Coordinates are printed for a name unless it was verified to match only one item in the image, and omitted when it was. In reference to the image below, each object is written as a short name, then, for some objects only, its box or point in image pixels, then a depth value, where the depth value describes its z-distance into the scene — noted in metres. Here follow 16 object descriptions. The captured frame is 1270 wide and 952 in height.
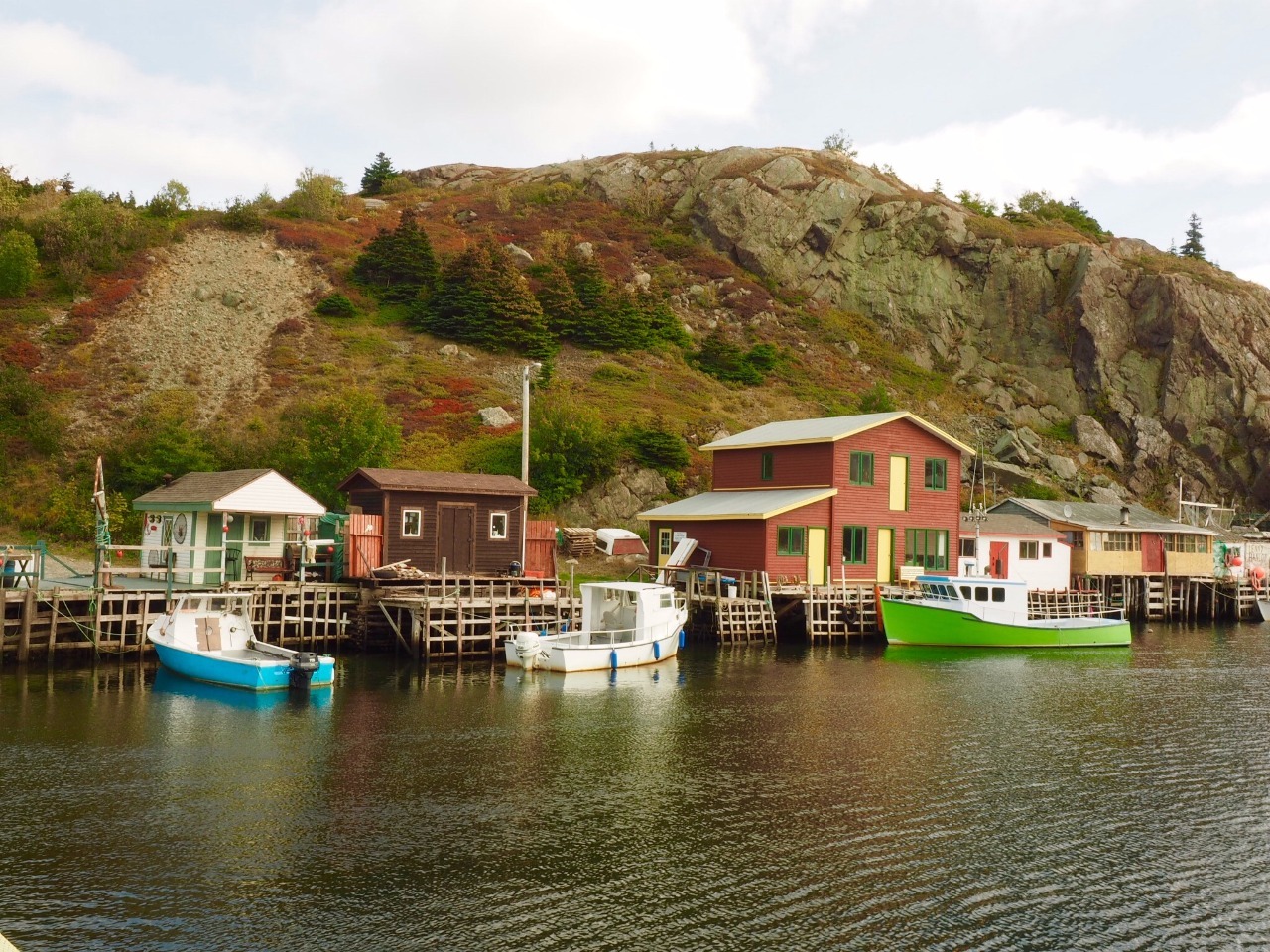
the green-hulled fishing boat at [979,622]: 45.19
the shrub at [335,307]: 88.50
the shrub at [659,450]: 66.12
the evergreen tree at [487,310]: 86.19
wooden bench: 40.38
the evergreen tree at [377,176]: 129.38
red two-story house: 47.75
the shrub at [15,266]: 80.25
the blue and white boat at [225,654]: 31.02
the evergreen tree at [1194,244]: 126.56
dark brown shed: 42.06
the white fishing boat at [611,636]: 35.84
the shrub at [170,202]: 100.56
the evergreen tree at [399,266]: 92.89
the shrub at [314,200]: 107.00
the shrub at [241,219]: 97.88
